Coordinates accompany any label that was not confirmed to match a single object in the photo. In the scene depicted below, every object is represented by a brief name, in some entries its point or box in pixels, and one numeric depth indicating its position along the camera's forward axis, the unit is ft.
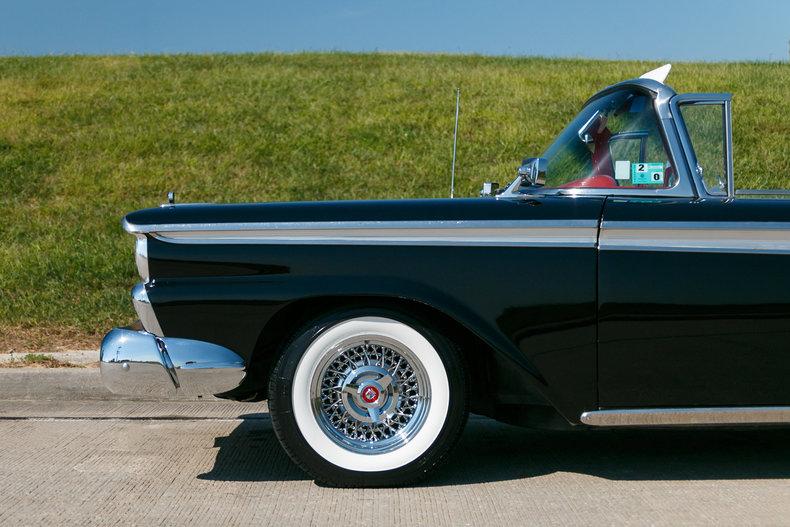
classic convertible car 13.19
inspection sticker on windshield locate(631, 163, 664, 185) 14.48
